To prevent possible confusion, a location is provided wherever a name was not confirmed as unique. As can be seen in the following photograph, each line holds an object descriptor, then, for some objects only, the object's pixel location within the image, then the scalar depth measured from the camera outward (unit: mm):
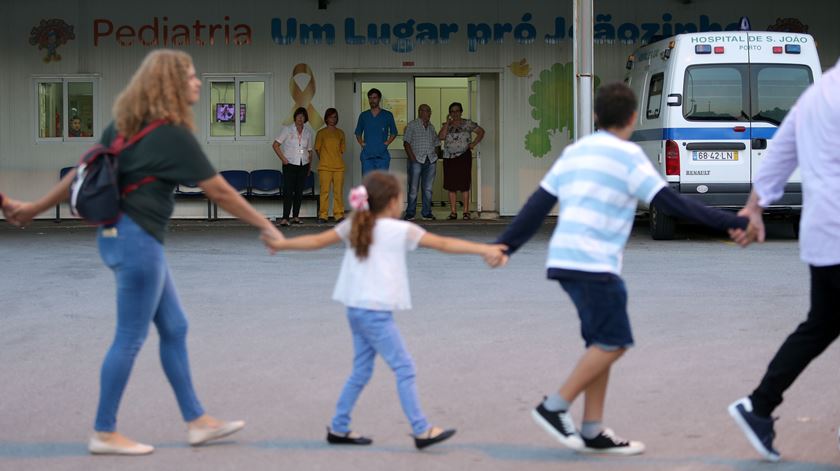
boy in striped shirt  5414
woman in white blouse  20484
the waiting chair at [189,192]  21375
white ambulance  16328
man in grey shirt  21188
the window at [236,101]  21875
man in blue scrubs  20859
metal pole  15961
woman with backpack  5578
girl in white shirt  5656
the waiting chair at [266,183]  21391
